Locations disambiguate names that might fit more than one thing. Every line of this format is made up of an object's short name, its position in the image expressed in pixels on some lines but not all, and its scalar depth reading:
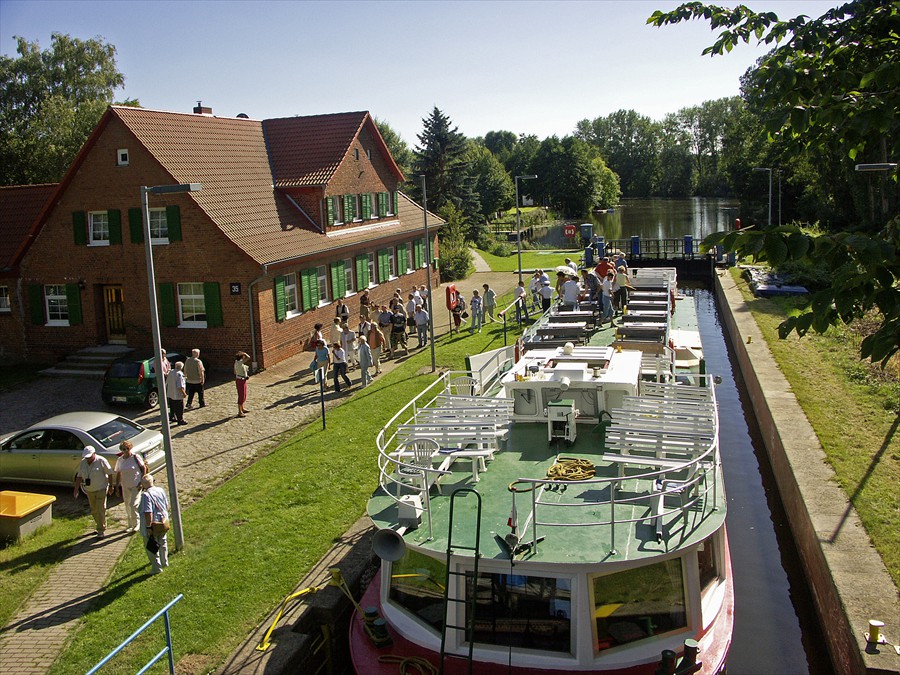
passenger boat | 8.52
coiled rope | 10.42
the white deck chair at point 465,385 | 13.99
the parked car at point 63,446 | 15.02
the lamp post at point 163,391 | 11.82
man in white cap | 12.92
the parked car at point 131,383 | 20.06
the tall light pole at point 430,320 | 22.50
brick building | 23.56
